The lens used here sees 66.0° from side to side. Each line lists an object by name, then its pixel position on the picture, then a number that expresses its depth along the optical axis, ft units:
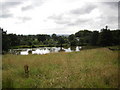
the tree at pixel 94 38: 115.11
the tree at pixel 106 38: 99.40
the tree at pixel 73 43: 154.53
